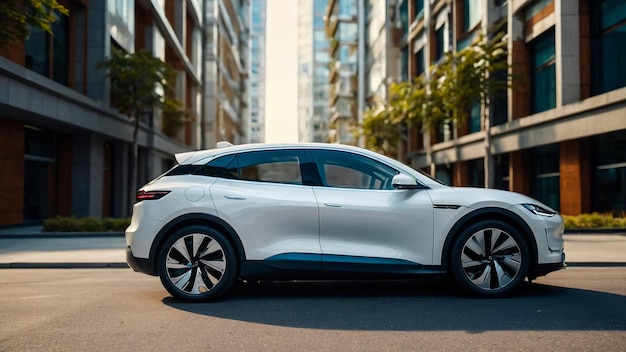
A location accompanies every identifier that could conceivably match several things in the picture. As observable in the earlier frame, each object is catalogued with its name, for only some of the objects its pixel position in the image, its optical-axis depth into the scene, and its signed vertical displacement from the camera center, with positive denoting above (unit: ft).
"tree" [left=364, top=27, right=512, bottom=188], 78.12 +12.67
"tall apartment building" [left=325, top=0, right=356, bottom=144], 221.66 +41.09
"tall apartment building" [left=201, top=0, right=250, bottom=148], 179.63 +39.69
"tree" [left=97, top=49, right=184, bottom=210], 76.89 +12.58
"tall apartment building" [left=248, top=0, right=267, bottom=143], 554.87 +110.16
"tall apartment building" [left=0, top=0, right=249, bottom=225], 67.10 +7.29
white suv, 20.67 -1.54
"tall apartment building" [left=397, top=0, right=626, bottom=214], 64.80 +9.19
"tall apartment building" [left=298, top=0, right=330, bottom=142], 347.56 +71.91
